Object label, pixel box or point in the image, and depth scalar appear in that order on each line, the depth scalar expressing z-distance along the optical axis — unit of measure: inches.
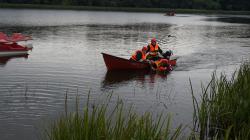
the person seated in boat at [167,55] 865.9
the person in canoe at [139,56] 840.3
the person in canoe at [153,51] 840.2
